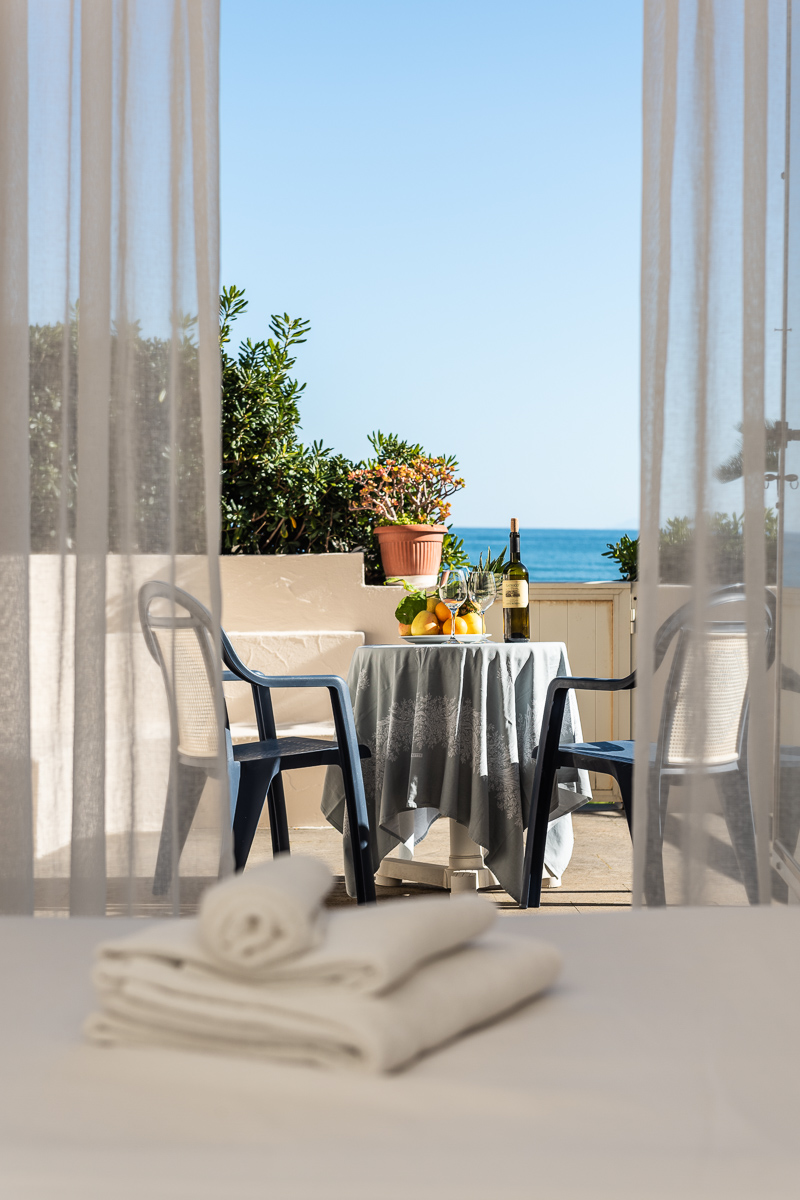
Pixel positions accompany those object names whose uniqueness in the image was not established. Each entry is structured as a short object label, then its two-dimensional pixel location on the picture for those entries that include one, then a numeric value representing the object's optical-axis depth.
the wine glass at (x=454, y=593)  3.23
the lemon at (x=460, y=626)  3.20
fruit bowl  3.10
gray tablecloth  2.83
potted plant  5.01
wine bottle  3.12
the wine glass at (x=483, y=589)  3.28
